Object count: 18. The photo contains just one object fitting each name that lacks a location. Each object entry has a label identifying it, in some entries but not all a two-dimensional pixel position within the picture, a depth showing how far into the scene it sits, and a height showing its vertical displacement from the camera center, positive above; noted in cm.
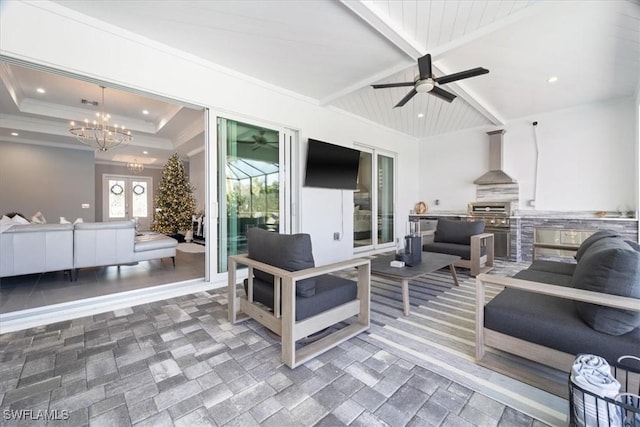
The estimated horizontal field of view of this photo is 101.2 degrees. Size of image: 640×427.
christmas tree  797 +27
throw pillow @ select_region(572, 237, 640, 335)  140 -42
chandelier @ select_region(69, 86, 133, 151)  518 +166
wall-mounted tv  455 +82
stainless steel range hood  575 +106
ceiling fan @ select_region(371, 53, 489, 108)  272 +142
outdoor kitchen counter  433 -27
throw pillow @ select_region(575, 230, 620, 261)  252 -28
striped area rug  152 -107
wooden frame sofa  140 -66
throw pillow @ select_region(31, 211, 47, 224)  471 -17
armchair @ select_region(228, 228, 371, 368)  182 -68
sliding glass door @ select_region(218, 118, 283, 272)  367 +40
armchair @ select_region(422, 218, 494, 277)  393 -58
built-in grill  539 -22
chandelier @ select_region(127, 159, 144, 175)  889 +149
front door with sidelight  927 +42
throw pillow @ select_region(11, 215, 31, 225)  364 -15
